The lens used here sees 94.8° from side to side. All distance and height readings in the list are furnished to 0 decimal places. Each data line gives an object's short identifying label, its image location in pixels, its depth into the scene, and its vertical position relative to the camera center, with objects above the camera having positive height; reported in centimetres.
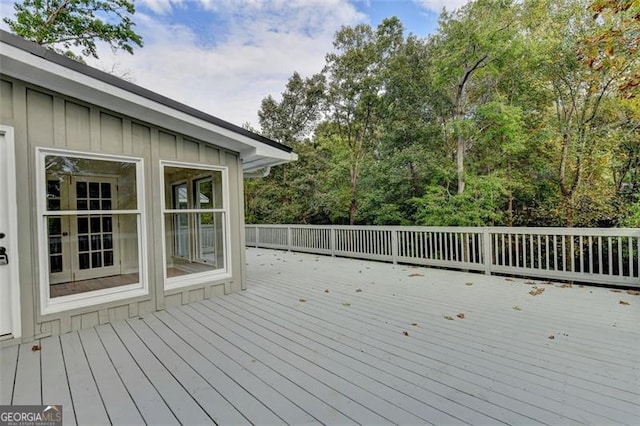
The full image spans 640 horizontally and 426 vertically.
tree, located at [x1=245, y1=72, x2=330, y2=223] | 1180 +196
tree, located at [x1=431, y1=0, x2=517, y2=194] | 621 +353
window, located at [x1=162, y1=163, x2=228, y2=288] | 405 -11
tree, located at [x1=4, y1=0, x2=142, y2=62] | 1006 +731
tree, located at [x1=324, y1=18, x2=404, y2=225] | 904 +411
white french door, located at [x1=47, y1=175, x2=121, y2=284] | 329 -13
